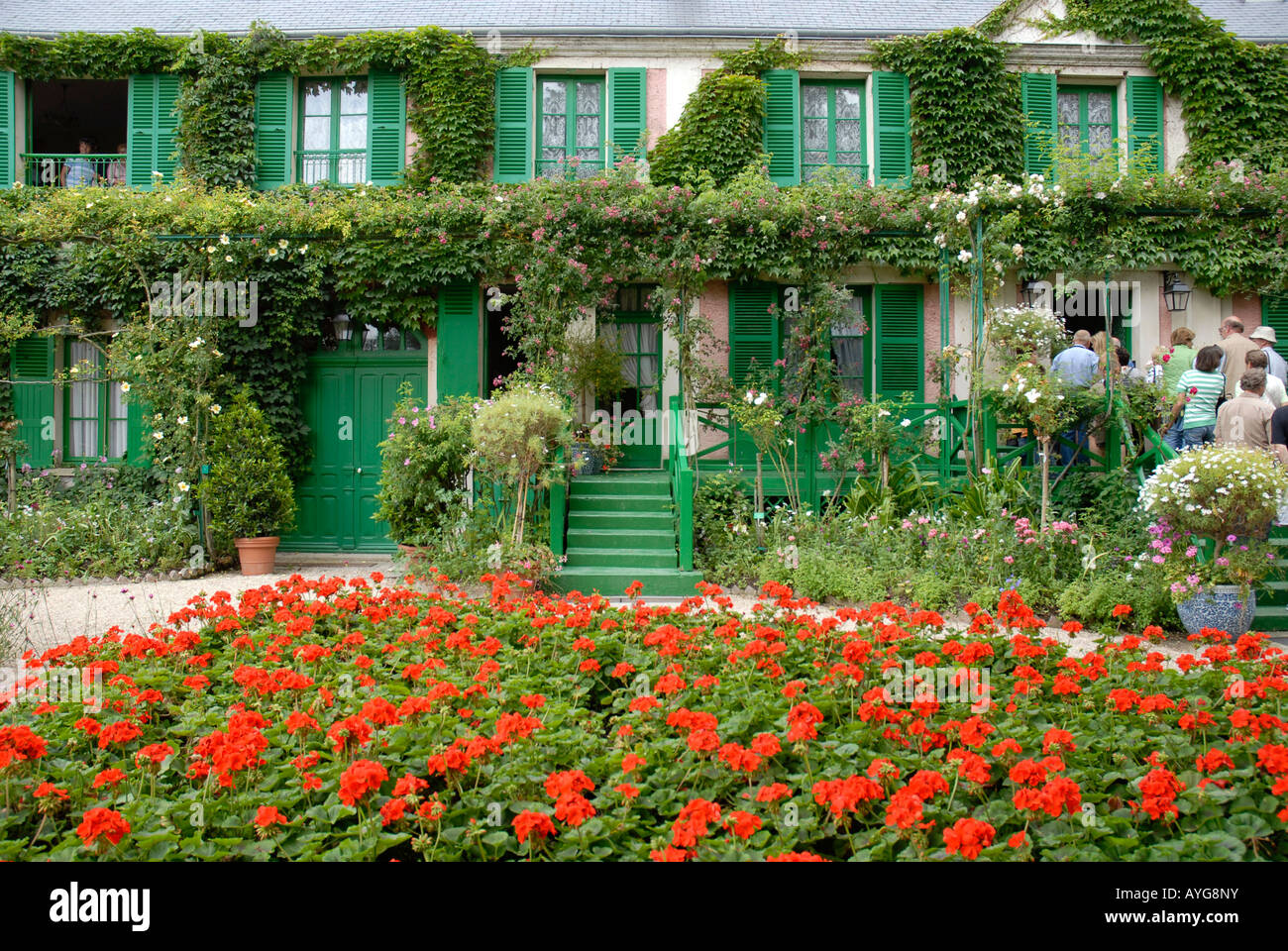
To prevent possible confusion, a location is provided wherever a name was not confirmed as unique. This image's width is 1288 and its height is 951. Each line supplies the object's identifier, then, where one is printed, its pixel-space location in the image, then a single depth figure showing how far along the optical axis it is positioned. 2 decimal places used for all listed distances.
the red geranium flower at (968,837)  2.17
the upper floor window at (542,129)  11.20
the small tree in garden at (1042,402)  7.75
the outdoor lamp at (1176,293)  10.72
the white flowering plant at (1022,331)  8.92
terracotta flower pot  9.38
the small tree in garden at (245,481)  9.44
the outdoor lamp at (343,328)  11.11
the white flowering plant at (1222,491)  6.22
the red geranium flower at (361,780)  2.39
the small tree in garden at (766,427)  9.01
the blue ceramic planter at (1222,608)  6.22
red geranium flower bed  2.41
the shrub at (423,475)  8.49
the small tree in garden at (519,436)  7.73
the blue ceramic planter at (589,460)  9.85
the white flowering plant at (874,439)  9.12
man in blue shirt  8.43
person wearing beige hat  8.54
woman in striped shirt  7.74
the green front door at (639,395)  10.99
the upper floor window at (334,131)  11.36
